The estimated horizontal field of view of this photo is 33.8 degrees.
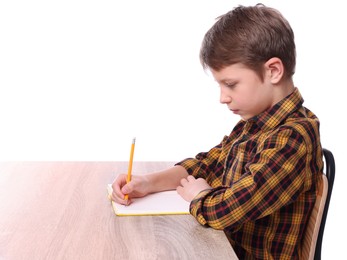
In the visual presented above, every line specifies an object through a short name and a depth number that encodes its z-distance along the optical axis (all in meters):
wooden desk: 1.13
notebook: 1.36
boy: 1.30
